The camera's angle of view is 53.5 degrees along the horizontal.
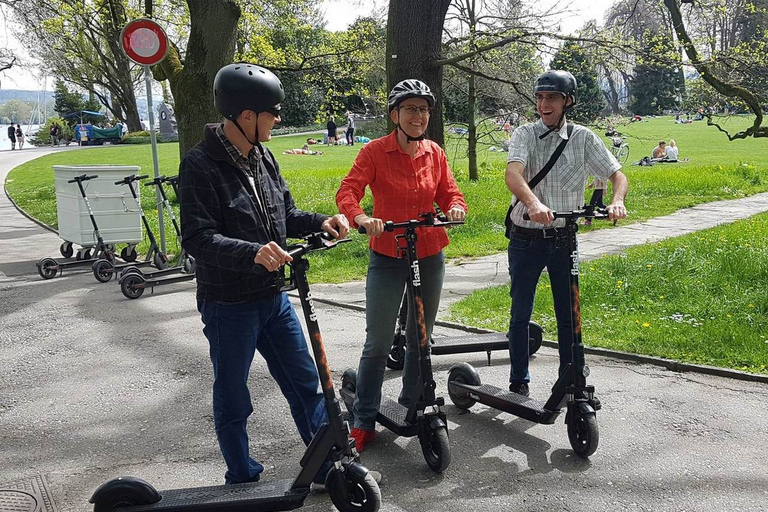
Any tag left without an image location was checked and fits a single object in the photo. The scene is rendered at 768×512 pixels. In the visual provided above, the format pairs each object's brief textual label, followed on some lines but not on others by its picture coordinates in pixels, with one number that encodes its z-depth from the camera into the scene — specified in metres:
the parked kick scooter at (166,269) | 9.05
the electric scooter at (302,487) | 3.43
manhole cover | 3.79
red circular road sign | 9.76
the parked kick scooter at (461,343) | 5.73
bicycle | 24.13
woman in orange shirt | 4.14
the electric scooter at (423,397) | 4.00
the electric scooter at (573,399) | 4.16
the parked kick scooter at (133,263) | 9.93
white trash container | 10.62
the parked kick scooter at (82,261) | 10.17
